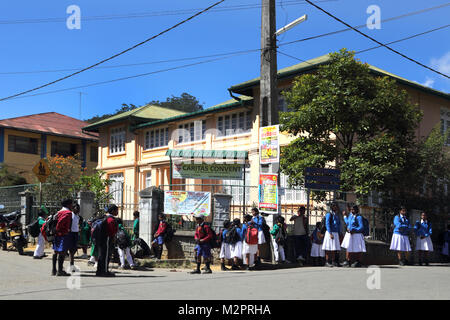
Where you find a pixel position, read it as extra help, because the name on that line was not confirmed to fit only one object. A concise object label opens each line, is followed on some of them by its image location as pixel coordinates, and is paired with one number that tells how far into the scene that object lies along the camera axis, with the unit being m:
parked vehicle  15.58
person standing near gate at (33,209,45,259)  14.26
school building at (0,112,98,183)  39.34
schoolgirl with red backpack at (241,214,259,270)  12.65
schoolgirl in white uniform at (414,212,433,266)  15.80
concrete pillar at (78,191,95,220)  15.80
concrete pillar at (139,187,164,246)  14.91
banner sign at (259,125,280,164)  13.23
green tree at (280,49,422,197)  15.91
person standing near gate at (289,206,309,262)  14.11
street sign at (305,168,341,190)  13.89
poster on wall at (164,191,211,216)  14.97
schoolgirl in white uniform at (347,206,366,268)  13.59
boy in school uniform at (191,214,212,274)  11.81
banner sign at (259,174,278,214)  13.46
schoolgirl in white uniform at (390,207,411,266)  14.97
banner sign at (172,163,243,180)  20.30
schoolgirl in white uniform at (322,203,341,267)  13.52
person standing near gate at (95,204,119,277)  10.98
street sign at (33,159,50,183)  16.44
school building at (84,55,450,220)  22.62
